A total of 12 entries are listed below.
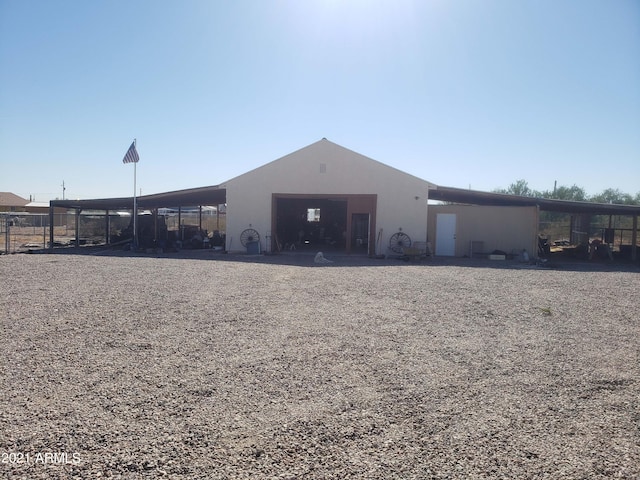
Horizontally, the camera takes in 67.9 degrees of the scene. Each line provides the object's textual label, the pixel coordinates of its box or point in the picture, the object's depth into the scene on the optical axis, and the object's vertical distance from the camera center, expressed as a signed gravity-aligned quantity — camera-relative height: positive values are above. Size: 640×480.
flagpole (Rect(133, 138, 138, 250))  22.30 -0.25
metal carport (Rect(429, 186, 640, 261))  20.45 +1.37
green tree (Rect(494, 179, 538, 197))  51.25 +4.84
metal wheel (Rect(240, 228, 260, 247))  21.52 -0.34
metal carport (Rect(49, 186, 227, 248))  22.31 +1.33
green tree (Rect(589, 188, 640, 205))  46.58 +3.87
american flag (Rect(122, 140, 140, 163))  21.53 +3.20
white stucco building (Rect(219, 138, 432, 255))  20.97 +1.72
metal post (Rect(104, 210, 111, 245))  26.55 -0.40
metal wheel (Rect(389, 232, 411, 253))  20.80 -0.43
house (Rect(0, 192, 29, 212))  60.04 +3.35
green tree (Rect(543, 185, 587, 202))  50.39 +4.35
